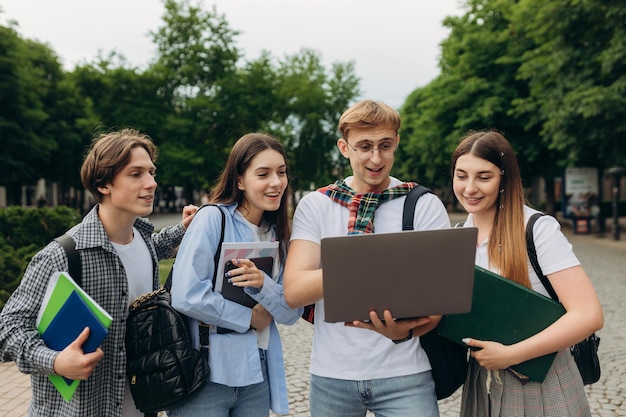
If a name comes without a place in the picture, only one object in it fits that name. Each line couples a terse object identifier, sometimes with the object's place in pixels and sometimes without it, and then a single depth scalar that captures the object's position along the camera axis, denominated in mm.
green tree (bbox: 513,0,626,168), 15070
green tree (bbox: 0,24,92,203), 22453
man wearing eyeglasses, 2125
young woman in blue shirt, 2184
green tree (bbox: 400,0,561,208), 22562
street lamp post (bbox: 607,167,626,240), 18845
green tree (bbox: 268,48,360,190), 34344
